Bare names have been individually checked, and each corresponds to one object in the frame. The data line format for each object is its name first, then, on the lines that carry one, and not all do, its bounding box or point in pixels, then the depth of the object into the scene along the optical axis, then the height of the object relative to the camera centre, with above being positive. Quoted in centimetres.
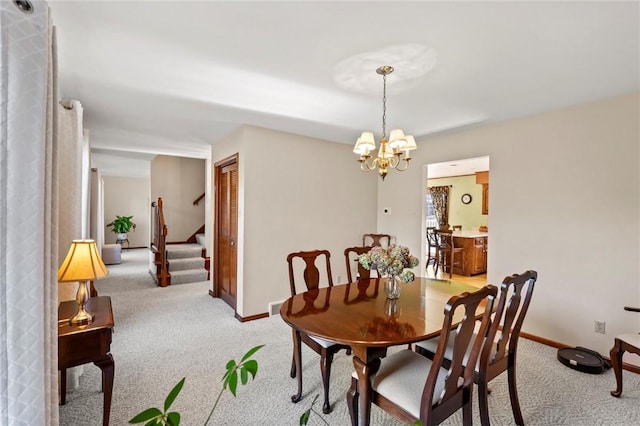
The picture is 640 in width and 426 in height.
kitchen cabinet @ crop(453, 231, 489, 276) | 604 -77
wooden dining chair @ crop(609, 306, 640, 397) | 220 -102
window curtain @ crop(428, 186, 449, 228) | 915 +32
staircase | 539 -99
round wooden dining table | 158 -64
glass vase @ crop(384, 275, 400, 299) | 223 -56
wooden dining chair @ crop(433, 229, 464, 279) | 591 -80
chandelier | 236 +53
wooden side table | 163 -75
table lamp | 170 -34
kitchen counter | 612 -46
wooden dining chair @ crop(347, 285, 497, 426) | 139 -90
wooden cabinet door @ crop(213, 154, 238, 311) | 403 -28
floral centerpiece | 212 -35
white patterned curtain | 97 -3
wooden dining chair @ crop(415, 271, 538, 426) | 165 -84
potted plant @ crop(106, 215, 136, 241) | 887 -45
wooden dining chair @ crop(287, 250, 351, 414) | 202 -92
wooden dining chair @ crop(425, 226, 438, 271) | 626 -67
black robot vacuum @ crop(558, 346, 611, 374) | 254 -127
